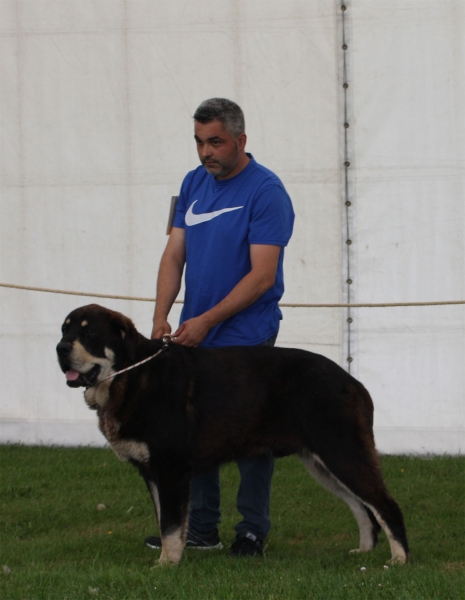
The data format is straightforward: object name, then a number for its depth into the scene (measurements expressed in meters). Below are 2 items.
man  9.18
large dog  8.65
